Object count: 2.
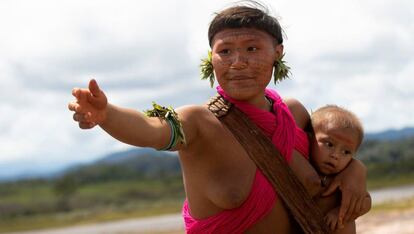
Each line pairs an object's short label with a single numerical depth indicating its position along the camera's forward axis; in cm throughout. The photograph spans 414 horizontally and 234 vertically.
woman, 393
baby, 440
